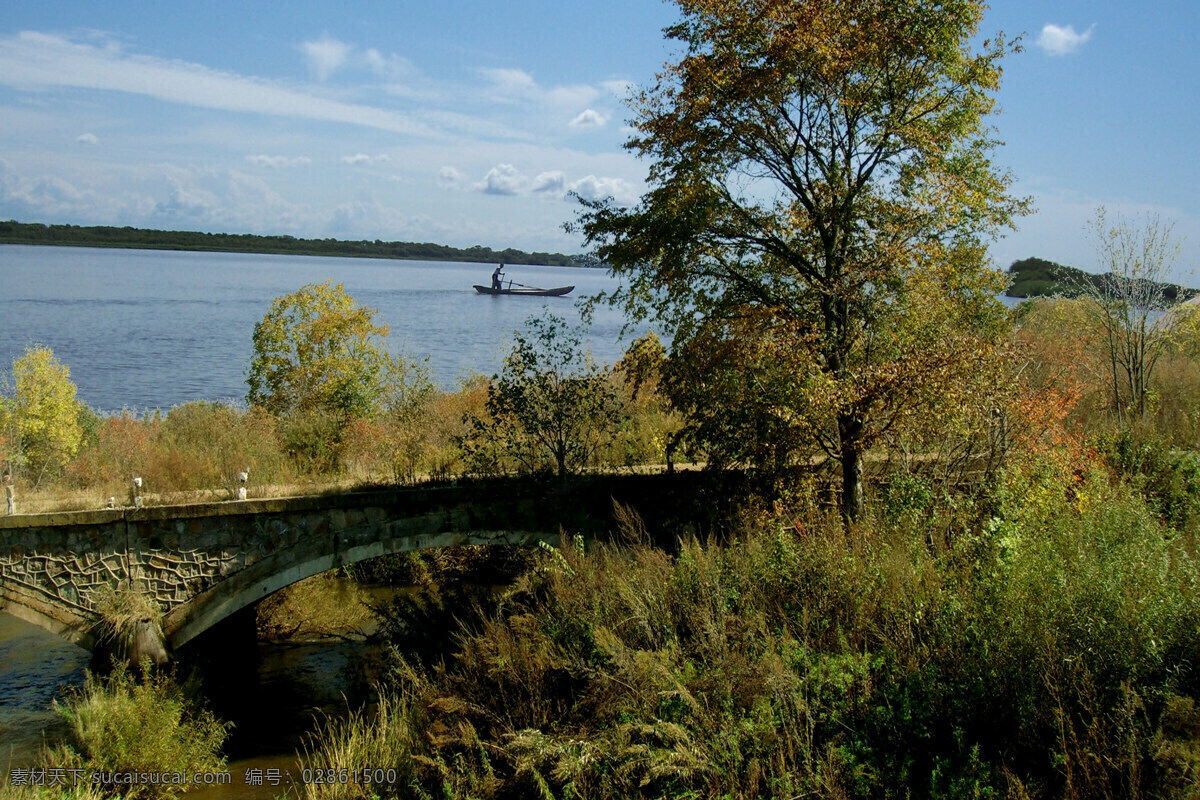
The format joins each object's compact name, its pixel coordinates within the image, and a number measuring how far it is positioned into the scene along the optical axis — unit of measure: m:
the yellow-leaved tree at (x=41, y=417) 24.83
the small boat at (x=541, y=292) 94.21
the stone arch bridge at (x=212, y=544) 12.86
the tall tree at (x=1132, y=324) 20.06
